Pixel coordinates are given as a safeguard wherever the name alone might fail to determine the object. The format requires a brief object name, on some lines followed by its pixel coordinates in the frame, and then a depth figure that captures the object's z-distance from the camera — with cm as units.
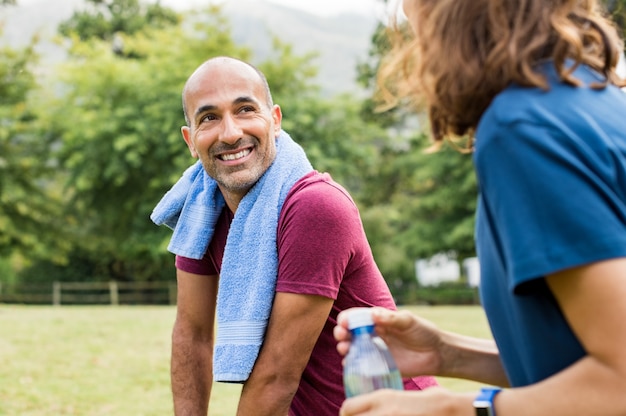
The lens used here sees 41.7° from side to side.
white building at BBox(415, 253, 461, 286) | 3547
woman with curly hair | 133
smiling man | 265
